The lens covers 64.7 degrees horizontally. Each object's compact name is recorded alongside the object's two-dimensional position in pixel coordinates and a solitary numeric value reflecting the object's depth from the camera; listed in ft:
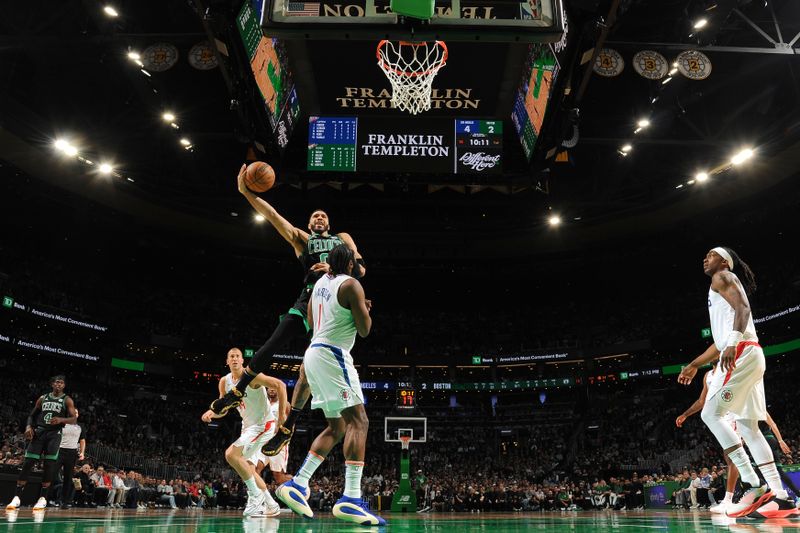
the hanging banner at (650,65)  44.75
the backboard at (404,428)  60.08
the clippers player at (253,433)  23.26
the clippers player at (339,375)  14.79
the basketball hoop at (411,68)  36.81
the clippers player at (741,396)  18.33
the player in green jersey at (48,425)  28.86
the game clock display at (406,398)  63.46
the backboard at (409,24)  21.88
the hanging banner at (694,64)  44.83
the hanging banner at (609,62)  45.65
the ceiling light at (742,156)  64.75
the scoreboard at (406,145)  39.60
